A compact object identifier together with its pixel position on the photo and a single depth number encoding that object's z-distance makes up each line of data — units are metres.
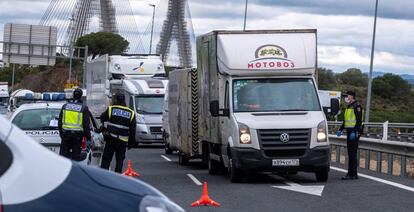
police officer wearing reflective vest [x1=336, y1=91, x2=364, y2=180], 18.23
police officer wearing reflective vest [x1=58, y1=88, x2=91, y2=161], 15.69
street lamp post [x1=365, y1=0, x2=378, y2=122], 37.16
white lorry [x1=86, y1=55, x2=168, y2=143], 34.03
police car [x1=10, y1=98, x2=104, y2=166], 16.48
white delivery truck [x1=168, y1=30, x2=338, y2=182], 17.30
